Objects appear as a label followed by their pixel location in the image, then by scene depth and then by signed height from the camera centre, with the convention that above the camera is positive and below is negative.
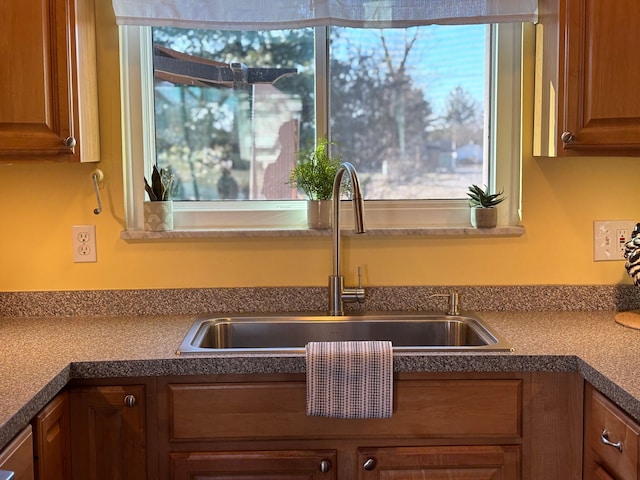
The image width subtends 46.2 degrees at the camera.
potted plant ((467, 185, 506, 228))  2.29 -0.04
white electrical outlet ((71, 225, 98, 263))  2.27 -0.13
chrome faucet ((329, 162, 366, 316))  2.15 -0.24
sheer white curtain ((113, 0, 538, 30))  2.20 +0.55
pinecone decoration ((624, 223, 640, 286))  2.12 -0.17
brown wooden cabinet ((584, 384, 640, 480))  1.53 -0.53
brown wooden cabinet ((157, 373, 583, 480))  1.80 -0.55
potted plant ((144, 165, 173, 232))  2.27 -0.02
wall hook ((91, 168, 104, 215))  2.24 +0.06
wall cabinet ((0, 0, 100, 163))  1.92 +0.31
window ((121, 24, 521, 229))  2.38 +0.26
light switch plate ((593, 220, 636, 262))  2.31 -0.13
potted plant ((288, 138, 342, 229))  2.28 +0.05
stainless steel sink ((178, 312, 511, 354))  2.19 -0.38
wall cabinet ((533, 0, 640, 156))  1.98 +0.32
